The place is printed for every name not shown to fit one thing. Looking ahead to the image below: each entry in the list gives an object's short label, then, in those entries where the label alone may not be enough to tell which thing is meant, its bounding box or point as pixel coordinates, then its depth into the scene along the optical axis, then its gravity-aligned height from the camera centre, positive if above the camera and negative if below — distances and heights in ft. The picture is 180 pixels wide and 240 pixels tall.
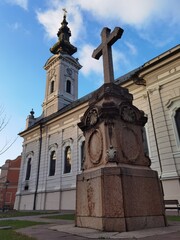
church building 43.16 +20.99
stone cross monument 14.98 +2.59
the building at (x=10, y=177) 132.57 +20.44
